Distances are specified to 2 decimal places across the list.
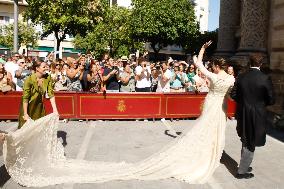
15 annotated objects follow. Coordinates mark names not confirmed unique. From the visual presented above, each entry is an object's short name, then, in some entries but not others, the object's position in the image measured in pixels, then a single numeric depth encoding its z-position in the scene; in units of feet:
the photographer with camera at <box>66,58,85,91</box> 29.25
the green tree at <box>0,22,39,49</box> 96.58
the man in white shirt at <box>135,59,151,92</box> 30.86
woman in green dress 16.57
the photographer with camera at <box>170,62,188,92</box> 31.17
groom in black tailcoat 15.43
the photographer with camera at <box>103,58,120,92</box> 28.88
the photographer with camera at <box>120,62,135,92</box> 30.55
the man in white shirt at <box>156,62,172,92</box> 30.43
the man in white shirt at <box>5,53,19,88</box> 34.39
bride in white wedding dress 15.43
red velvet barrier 28.53
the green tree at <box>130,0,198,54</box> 103.03
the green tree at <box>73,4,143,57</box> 104.54
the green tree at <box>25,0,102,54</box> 70.62
